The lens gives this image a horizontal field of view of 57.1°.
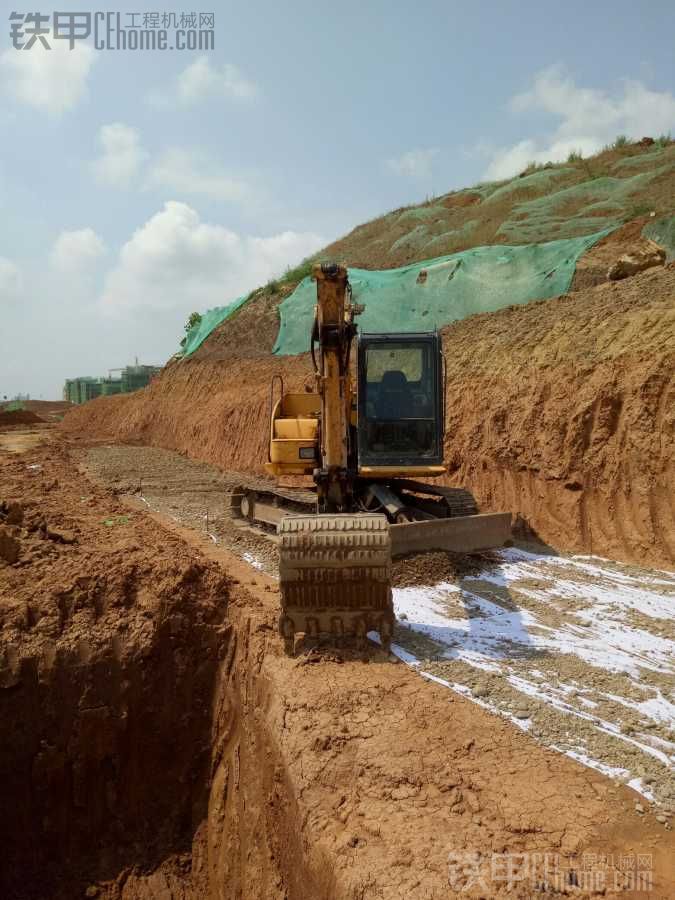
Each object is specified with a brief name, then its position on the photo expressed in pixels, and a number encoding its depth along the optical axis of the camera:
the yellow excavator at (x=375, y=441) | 6.52
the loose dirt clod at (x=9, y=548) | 5.84
